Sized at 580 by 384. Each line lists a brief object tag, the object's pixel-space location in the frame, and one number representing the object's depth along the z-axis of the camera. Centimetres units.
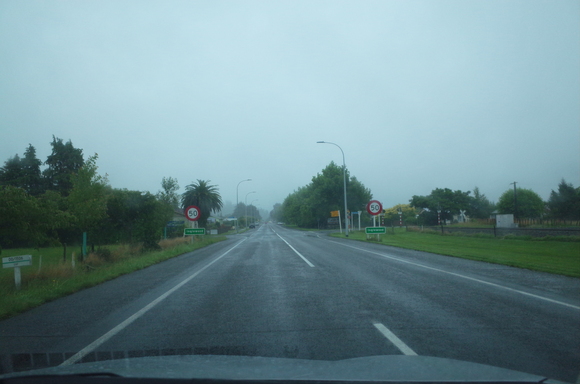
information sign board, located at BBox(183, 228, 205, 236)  3041
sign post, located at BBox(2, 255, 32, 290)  1073
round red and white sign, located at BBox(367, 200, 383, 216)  3250
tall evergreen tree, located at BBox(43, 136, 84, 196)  4110
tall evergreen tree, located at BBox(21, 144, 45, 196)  3041
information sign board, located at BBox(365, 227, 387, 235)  3291
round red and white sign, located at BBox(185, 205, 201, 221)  3009
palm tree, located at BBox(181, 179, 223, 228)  5047
